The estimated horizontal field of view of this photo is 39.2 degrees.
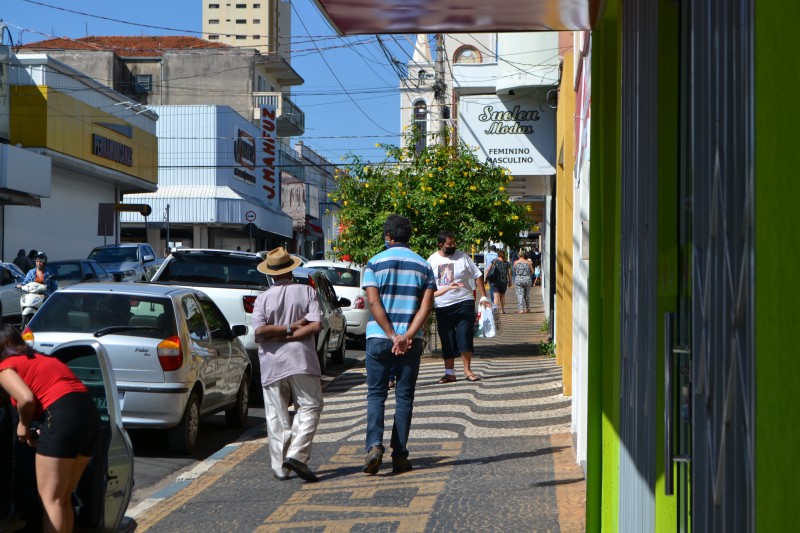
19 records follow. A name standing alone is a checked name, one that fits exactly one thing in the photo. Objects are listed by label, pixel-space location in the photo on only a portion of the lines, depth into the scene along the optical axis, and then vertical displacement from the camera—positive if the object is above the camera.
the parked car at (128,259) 31.72 +0.54
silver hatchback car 9.47 -0.57
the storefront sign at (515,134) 18.59 +2.44
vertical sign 67.31 +7.84
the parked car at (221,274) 13.76 +0.04
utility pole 27.14 +4.90
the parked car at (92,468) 5.77 -1.01
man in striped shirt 8.02 -0.40
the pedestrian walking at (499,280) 28.70 -0.04
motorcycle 21.80 -0.41
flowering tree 17.22 +1.20
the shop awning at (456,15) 5.68 +1.40
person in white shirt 13.43 -0.36
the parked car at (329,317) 16.95 -0.62
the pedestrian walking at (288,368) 8.14 -0.66
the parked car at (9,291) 22.66 -0.29
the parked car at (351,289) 21.17 -0.21
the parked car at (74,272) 27.14 +0.13
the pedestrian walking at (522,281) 29.45 -0.07
